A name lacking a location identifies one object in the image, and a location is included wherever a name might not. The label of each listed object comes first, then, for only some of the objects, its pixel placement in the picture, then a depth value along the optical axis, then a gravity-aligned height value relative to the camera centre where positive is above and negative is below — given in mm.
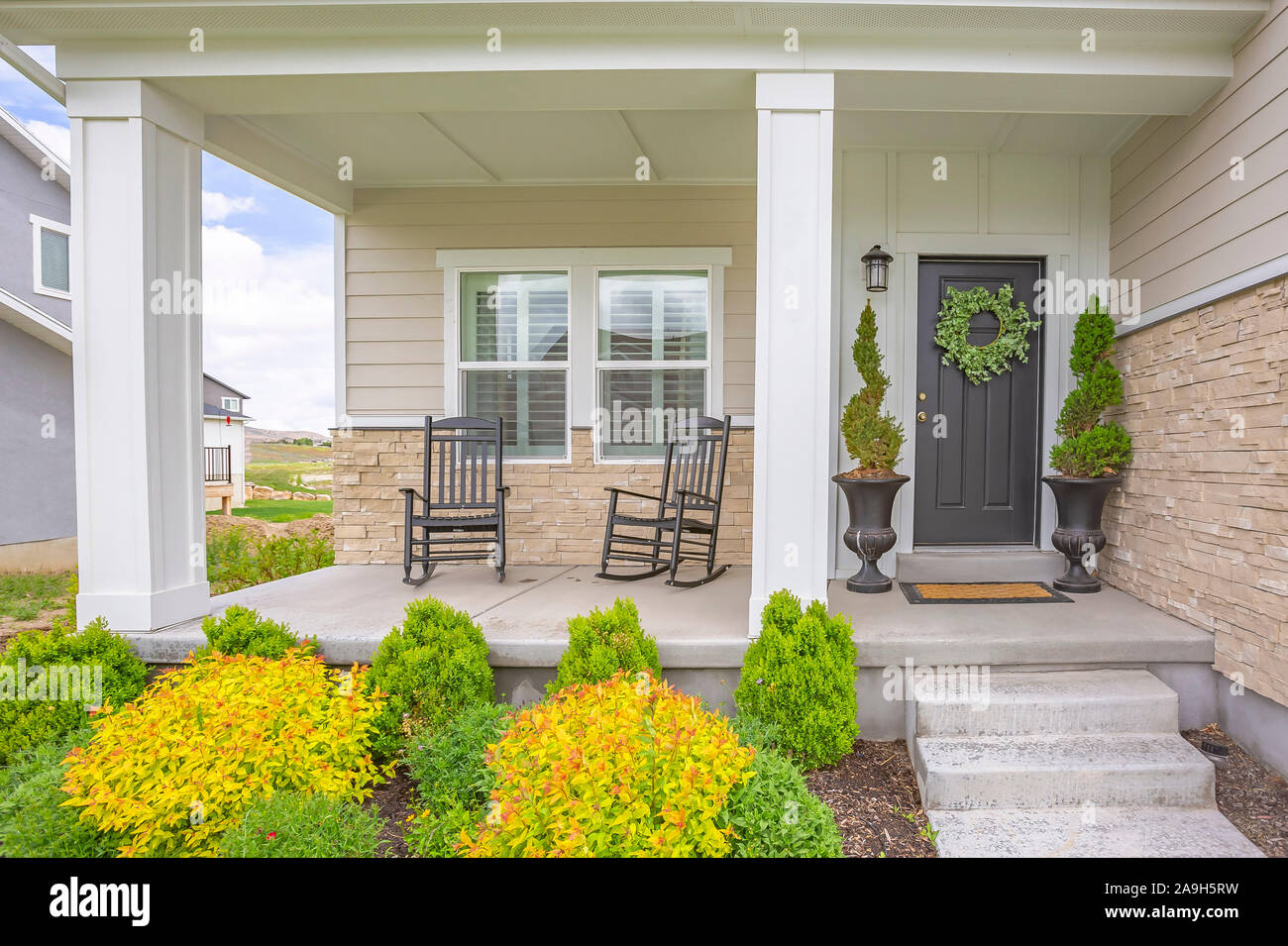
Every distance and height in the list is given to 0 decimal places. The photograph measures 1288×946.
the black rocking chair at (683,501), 3941 -312
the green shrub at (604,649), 2424 -716
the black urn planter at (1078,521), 3504 -355
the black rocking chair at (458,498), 3980 -311
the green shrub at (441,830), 1958 -1111
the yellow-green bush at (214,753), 1832 -863
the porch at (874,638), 2744 -776
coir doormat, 3389 -723
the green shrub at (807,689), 2375 -830
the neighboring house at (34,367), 6445 +788
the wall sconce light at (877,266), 3811 +1035
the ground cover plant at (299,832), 1725 -990
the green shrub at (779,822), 1812 -1002
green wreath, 3967 +701
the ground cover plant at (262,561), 4840 -825
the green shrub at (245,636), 2561 -708
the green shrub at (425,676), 2412 -810
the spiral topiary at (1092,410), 3473 +226
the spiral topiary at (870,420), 3594 +167
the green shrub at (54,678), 2393 -848
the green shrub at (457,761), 2162 -1009
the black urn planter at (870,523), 3580 -379
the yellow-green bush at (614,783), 1625 -833
